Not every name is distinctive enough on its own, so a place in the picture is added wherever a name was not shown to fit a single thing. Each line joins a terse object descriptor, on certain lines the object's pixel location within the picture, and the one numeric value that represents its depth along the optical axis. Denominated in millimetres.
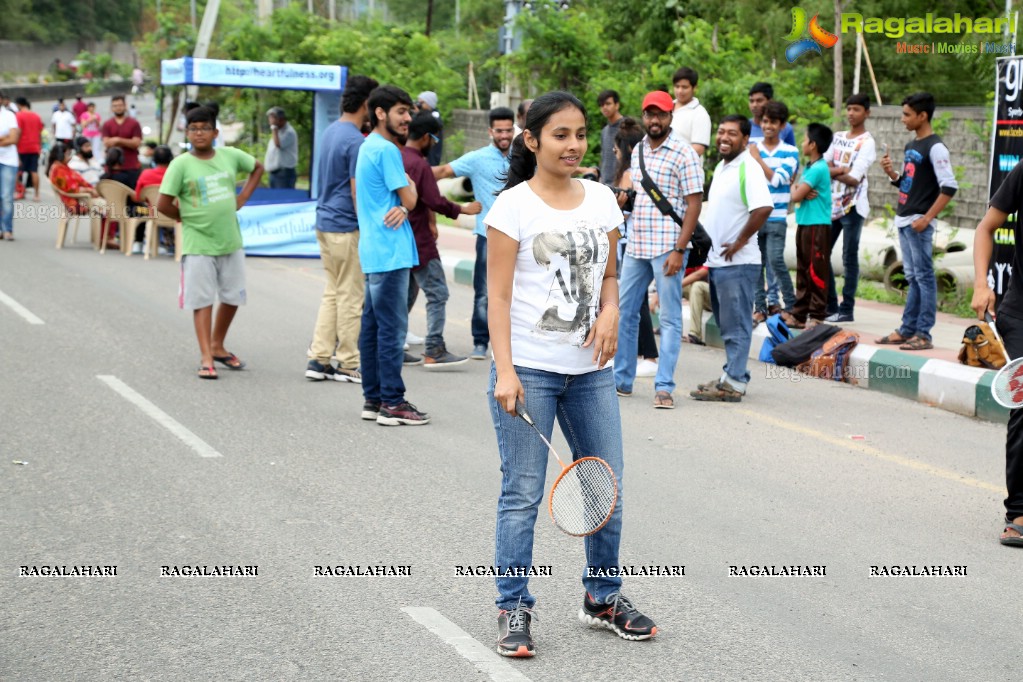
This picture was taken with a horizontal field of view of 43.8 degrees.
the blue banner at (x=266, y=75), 16719
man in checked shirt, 8484
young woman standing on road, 4328
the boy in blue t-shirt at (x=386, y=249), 7859
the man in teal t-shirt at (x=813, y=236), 11328
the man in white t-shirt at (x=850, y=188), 11461
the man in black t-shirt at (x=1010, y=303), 5758
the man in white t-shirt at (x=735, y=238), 8562
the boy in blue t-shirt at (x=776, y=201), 11133
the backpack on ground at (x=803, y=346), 10172
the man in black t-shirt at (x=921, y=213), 10133
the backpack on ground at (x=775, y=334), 10492
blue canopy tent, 16734
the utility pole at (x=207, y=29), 24953
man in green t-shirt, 9219
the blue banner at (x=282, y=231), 17188
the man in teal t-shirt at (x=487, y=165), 10008
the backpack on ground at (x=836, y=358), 9898
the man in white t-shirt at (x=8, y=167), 17625
